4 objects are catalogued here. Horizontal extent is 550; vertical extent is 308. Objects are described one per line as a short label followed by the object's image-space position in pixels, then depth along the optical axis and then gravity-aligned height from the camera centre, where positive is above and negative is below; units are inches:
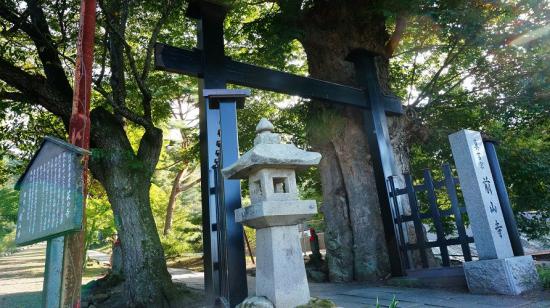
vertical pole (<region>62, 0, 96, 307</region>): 119.4 +54.3
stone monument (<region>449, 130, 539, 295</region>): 195.2 -3.4
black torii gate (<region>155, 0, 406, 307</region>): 175.5 +75.4
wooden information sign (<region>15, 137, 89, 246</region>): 107.0 +23.3
